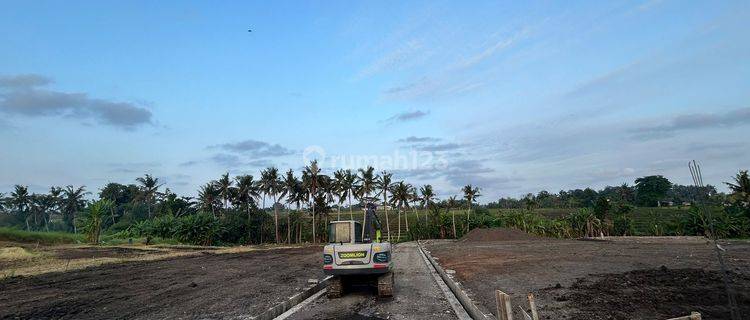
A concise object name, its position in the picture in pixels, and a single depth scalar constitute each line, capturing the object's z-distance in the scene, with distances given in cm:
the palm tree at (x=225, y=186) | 7519
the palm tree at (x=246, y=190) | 7275
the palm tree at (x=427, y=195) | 6969
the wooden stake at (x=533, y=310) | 440
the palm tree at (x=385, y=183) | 6862
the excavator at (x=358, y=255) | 1188
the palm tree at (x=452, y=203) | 6831
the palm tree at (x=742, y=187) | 4866
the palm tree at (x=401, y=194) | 6794
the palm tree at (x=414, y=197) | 6869
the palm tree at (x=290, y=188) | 6856
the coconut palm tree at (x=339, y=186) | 6900
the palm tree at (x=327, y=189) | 6738
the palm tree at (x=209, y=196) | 7631
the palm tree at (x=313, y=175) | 6625
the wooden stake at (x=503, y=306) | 484
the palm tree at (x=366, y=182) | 6825
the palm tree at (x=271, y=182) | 6938
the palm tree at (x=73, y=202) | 9512
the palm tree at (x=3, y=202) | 9120
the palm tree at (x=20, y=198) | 9038
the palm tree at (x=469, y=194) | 6856
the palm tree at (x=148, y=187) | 9000
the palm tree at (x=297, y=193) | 6875
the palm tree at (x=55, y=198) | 9412
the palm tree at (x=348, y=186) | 6888
